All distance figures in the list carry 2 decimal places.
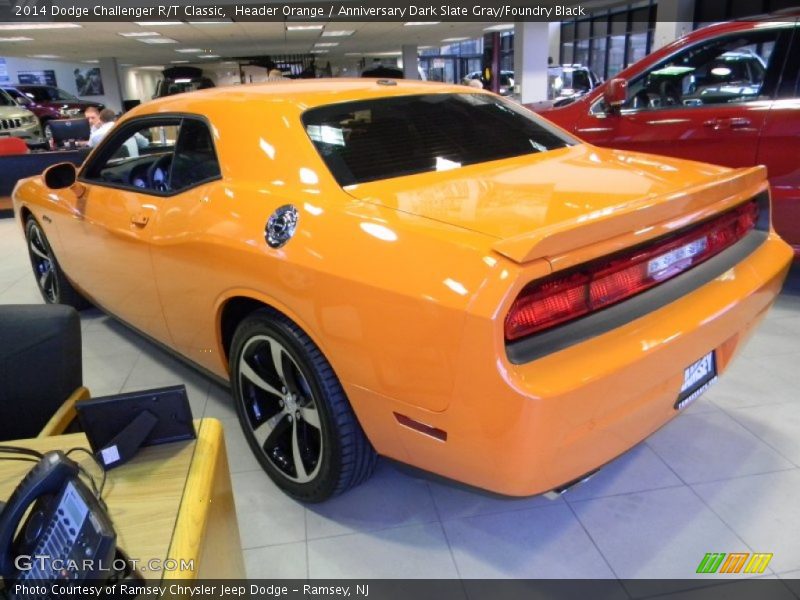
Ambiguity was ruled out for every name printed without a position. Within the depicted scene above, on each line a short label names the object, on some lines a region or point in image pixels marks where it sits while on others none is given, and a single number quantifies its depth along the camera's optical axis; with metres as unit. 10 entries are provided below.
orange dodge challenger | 1.43
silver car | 11.98
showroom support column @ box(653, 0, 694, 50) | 9.55
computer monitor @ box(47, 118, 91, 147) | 10.41
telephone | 0.80
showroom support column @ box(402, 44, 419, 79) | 24.31
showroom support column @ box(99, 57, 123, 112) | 23.75
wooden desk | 0.99
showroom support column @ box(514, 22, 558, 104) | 12.47
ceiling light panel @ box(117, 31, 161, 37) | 13.95
